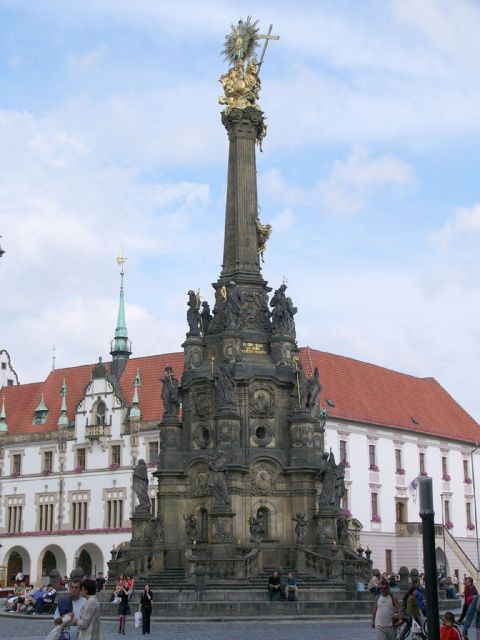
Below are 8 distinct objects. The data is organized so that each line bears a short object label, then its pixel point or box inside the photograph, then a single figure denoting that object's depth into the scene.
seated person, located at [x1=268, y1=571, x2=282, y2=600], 28.78
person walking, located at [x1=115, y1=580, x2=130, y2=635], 24.19
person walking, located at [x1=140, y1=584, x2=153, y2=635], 23.81
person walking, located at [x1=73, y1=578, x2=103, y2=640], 11.00
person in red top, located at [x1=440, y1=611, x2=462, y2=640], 13.74
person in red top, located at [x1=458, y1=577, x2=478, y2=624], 19.33
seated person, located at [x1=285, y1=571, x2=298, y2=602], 28.60
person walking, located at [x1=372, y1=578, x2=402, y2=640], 14.83
